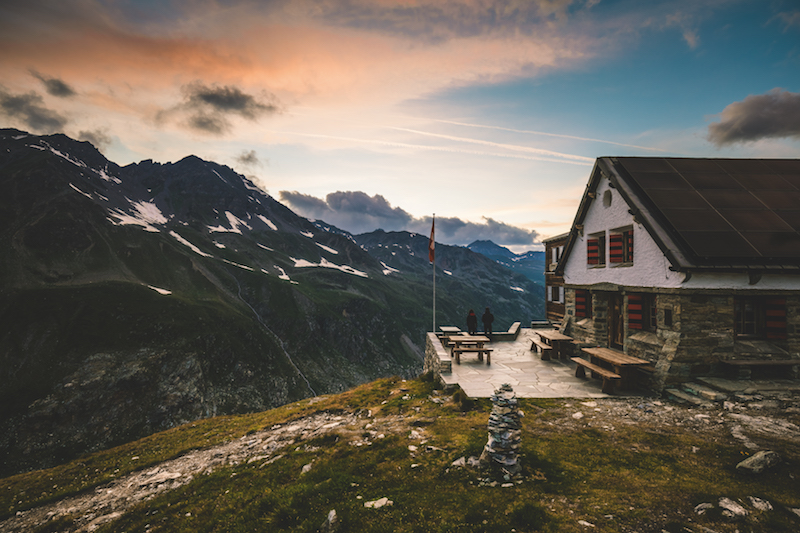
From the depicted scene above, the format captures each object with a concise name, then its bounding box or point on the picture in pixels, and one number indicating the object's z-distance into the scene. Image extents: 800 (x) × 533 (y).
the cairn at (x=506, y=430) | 6.86
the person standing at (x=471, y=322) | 21.69
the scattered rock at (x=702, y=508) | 5.42
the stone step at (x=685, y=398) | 10.40
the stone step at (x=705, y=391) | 10.35
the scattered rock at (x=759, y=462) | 6.39
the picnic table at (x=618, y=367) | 12.16
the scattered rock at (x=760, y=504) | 5.44
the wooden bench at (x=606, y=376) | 12.15
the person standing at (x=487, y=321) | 21.42
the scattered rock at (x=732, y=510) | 5.27
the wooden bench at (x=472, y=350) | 16.59
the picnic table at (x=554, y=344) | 17.44
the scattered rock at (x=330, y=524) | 5.82
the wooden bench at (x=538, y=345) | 17.67
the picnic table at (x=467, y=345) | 16.86
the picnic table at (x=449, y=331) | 21.66
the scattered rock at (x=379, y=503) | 6.32
